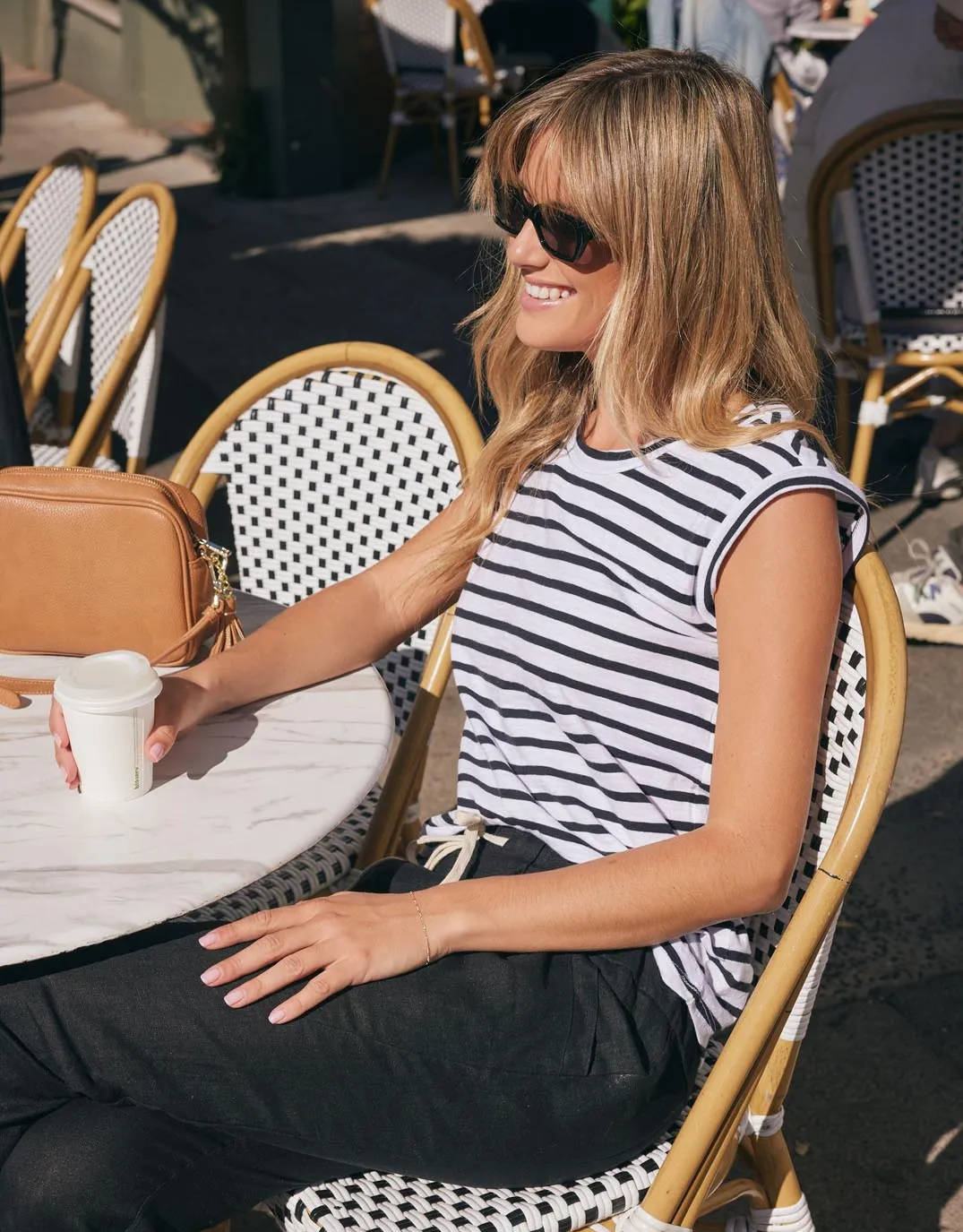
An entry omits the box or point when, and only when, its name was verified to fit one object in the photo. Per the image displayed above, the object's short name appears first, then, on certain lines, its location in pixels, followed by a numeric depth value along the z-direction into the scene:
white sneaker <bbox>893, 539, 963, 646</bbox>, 3.71
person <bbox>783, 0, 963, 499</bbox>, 4.02
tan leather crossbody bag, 1.71
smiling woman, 1.43
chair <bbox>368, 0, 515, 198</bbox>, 8.62
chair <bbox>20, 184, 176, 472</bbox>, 3.03
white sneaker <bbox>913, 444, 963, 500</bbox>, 4.41
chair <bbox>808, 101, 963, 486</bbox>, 3.64
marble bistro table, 1.40
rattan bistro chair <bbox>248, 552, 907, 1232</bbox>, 1.44
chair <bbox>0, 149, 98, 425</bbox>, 3.48
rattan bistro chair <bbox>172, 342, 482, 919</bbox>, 2.16
